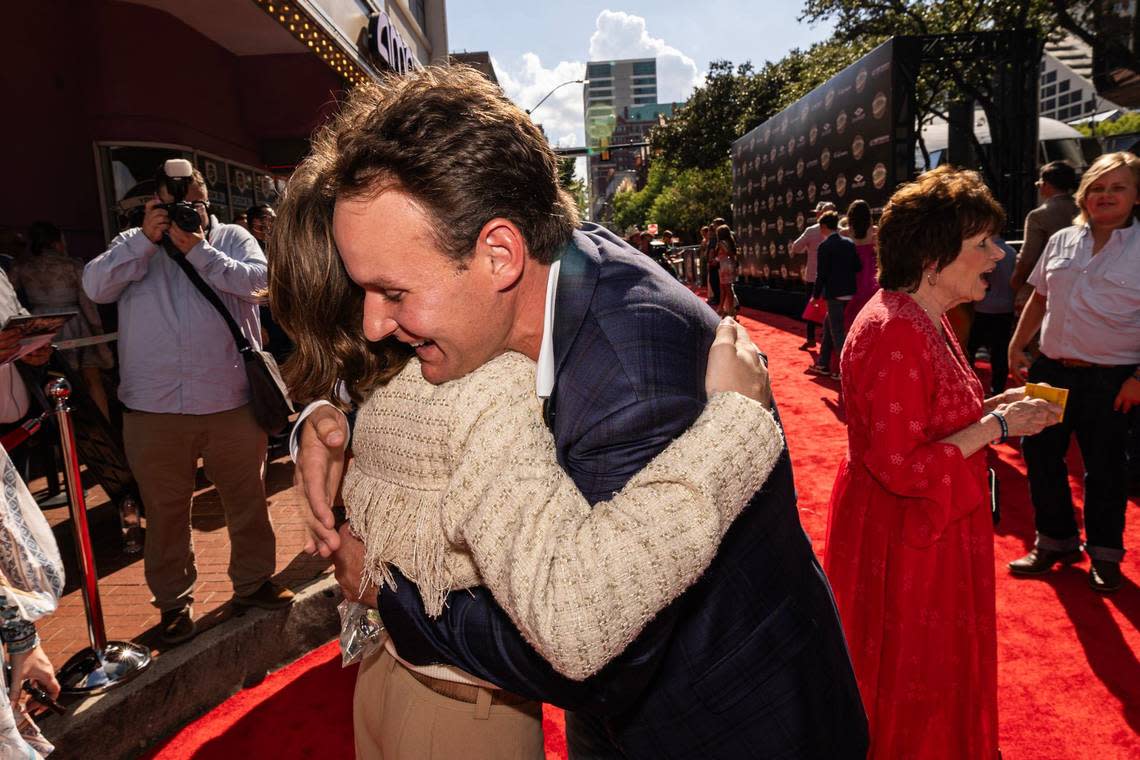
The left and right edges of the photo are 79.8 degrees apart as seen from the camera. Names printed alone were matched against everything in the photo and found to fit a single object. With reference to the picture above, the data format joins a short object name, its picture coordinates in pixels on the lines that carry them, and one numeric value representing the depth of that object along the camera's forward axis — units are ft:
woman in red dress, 7.04
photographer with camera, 10.72
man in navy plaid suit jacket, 3.22
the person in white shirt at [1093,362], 11.46
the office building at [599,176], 509.35
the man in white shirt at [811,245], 33.60
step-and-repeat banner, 35.81
